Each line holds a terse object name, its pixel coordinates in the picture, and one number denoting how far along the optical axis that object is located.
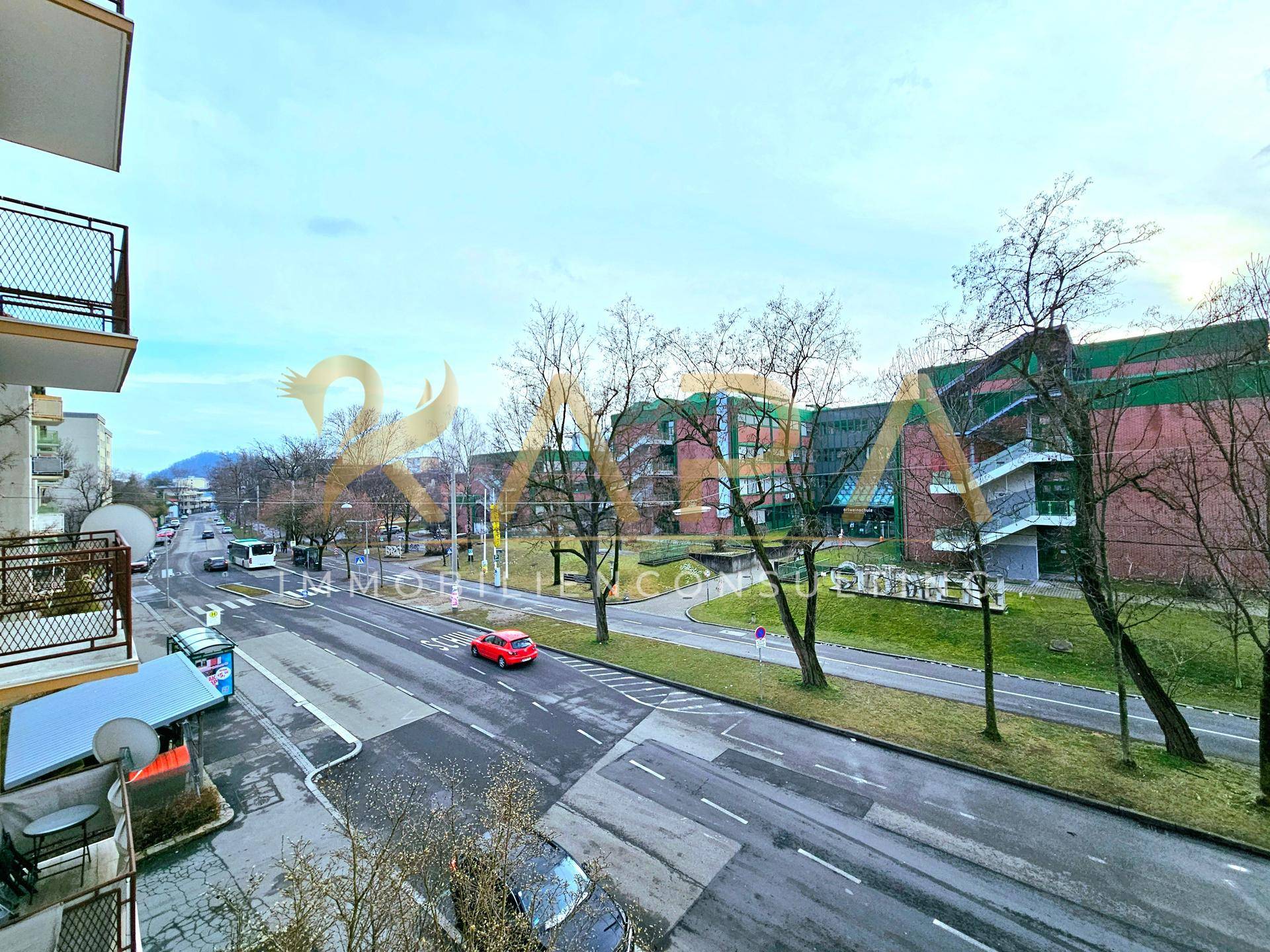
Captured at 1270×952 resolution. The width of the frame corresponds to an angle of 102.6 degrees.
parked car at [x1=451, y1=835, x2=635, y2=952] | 5.79
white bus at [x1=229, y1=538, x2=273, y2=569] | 39.00
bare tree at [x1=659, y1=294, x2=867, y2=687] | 14.11
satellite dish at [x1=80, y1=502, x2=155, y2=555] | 5.46
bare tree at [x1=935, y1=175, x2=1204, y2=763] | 10.60
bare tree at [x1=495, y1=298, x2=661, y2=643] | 18.86
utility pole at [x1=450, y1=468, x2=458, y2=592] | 27.58
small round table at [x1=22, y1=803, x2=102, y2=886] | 6.16
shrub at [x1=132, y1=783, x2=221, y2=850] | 8.50
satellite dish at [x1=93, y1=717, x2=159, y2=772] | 6.29
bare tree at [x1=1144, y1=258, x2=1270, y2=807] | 8.80
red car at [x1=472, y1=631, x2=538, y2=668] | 17.05
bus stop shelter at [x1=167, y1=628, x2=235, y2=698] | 13.63
